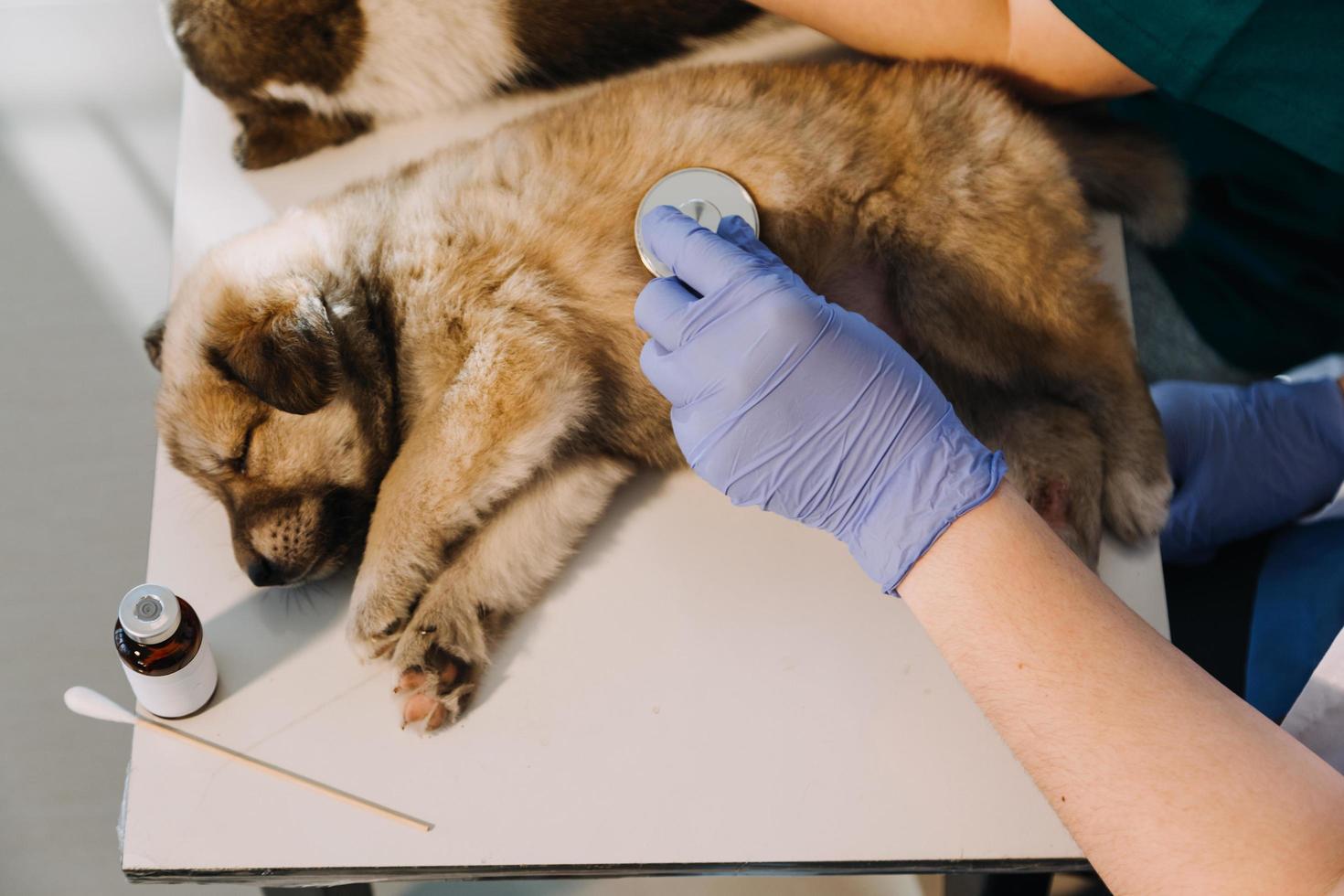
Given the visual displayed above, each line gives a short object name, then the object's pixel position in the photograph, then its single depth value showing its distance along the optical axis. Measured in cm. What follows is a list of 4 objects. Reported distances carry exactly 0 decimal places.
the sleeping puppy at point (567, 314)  77
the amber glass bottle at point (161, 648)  70
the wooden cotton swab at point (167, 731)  71
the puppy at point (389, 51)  84
